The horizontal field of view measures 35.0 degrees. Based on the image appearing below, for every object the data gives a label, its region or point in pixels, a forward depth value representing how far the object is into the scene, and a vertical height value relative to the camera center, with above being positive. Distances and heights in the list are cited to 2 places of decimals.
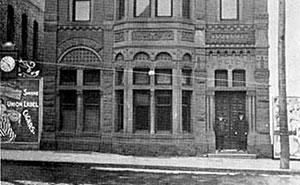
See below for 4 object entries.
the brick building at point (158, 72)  12.77 +1.25
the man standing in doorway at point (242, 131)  13.05 -0.36
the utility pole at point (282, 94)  10.93 +0.56
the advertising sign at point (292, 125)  11.82 -0.17
